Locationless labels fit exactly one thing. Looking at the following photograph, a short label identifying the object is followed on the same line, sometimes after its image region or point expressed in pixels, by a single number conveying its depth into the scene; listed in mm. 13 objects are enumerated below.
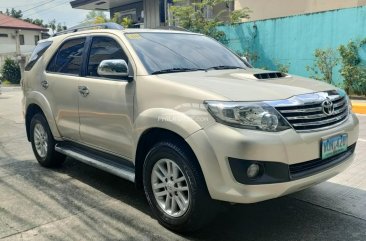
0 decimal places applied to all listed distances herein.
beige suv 3016
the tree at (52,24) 84956
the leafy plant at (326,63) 11914
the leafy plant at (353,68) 11195
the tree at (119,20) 20062
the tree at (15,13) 85812
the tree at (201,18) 15500
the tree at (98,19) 19598
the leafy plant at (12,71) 33562
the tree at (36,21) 82450
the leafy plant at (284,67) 13156
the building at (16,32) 47750
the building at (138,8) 21109
